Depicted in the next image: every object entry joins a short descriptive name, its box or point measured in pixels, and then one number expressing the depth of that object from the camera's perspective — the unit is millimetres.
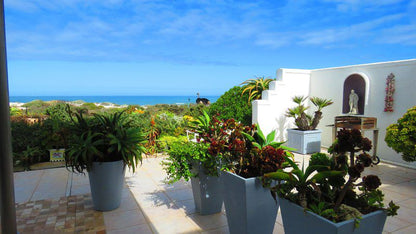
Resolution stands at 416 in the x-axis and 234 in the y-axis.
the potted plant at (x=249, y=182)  2034
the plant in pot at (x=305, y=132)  6121
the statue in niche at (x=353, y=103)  6027
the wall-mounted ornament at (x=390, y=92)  5363
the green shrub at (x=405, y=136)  3916
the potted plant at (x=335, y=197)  1328
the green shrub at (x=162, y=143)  6032
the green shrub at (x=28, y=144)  5059
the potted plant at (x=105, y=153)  2930
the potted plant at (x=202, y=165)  2645
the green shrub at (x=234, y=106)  7129
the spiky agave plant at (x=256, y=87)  7101
